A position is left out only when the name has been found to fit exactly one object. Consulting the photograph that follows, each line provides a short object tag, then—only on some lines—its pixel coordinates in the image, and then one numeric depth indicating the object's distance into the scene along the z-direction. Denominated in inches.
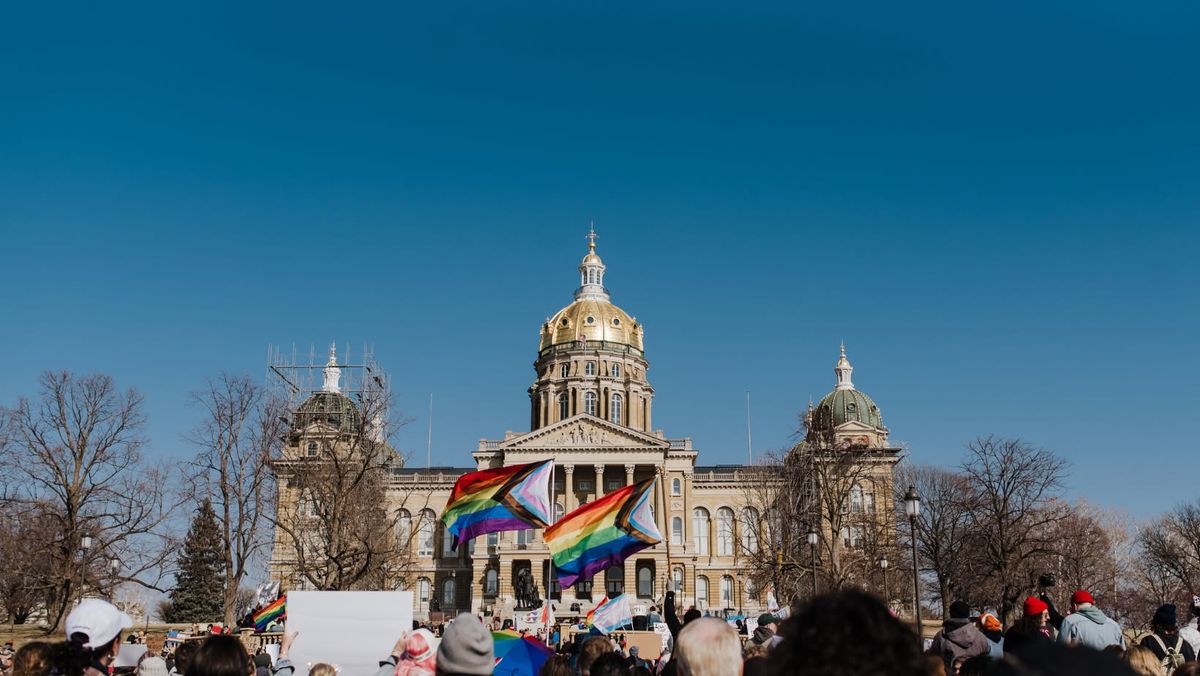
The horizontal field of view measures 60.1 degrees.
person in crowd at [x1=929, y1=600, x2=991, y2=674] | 393.1
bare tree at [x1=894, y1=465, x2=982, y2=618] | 2588.6
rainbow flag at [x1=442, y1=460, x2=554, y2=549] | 901.8
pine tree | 2853.6
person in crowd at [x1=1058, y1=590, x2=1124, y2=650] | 372.2
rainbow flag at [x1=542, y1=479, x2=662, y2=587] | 871.7
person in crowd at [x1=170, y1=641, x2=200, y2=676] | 315.3
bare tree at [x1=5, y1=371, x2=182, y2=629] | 1852.9
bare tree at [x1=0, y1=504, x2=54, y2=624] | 1924.2
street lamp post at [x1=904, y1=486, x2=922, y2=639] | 1115.3
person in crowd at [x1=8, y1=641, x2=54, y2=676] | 211.8
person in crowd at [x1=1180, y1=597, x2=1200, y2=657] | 418.0
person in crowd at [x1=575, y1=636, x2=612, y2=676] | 286.2
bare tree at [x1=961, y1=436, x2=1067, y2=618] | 2174.7
